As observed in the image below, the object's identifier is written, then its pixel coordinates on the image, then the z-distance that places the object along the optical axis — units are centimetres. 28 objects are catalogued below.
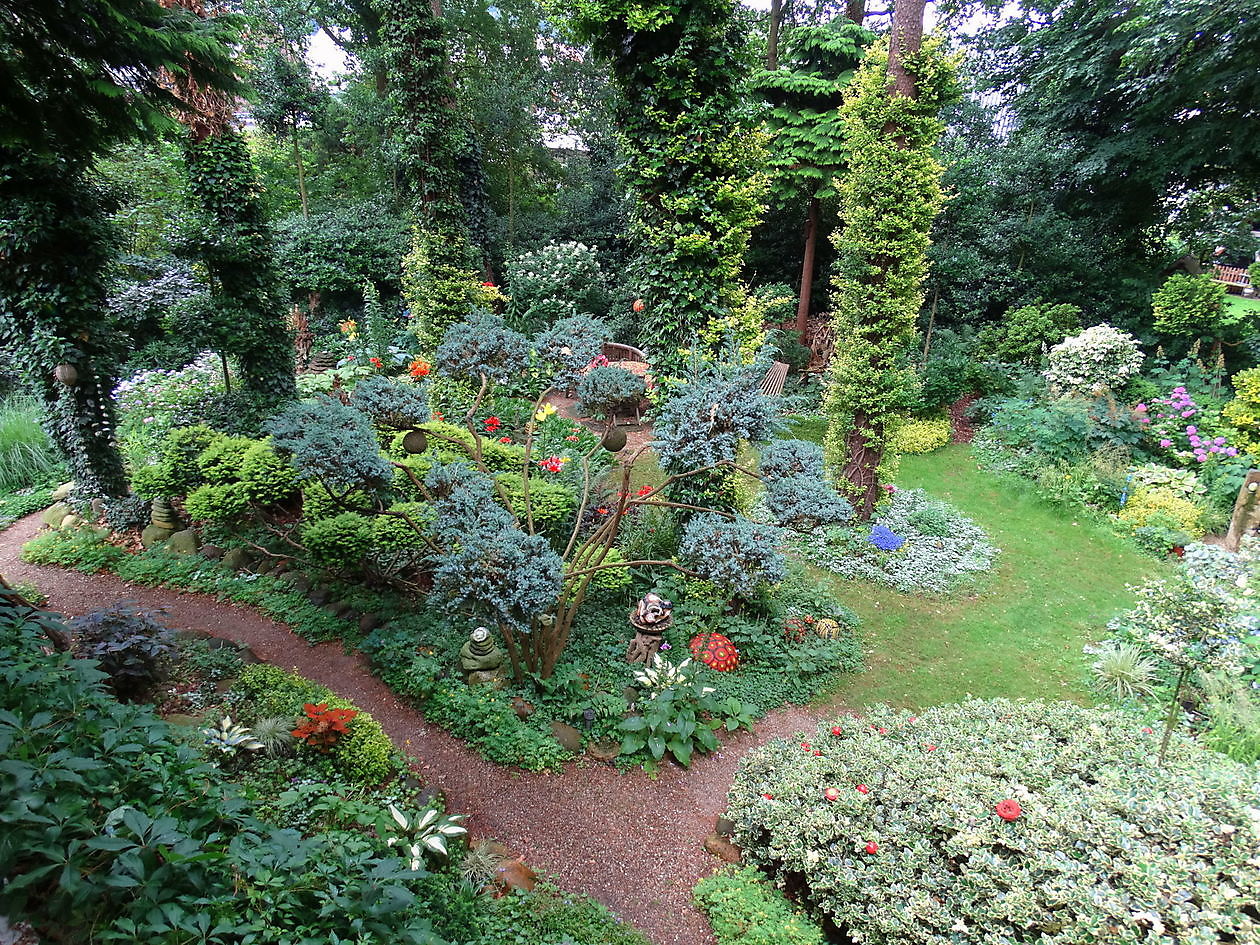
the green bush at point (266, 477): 590
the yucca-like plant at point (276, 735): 362
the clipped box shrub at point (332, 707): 372
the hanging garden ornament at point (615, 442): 463
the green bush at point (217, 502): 582
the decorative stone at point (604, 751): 438
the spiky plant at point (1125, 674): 498
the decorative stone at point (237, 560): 618
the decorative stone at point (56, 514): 695
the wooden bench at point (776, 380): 1120
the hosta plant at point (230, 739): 344
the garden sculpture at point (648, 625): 497
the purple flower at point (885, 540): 712
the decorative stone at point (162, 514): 663
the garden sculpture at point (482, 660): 474
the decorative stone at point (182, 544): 644
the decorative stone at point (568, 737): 441
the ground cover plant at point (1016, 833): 269
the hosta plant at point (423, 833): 307
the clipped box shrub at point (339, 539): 534
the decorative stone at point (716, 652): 519
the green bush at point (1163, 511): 726
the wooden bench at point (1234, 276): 1626
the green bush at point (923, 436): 988
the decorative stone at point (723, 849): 377
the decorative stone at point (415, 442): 461
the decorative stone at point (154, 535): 657
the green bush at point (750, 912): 312
